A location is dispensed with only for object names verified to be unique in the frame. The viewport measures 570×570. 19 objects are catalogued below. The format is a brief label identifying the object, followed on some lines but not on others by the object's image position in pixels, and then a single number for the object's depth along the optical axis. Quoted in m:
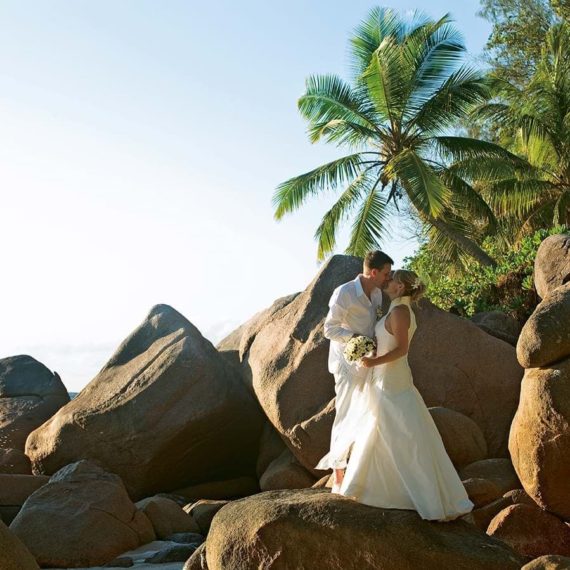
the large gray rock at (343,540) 6.76
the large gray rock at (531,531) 8.90
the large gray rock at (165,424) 13.21
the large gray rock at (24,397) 15.16
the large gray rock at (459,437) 10.55
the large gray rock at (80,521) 10.26
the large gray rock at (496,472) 9.84
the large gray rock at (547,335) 8.92
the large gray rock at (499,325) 13.31
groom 7.80
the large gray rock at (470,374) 11.70
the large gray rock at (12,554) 5.90
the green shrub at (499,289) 15.36
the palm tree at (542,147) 27.55
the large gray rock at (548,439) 8.82
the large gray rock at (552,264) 10.73
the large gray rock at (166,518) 11.20
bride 7.05
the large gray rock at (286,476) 12.01
